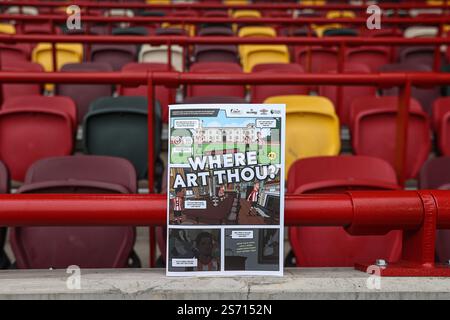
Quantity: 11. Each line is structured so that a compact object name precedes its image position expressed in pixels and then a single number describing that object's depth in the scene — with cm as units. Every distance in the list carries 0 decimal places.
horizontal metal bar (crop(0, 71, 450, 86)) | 246
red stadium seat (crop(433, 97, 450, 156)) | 371
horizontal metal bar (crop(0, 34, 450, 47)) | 379
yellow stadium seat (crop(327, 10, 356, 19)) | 915
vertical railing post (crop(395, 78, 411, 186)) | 258
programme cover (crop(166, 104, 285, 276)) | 140
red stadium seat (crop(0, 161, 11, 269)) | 233
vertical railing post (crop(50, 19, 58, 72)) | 453
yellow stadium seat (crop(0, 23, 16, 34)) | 702
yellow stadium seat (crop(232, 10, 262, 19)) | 955
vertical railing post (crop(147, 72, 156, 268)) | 244
